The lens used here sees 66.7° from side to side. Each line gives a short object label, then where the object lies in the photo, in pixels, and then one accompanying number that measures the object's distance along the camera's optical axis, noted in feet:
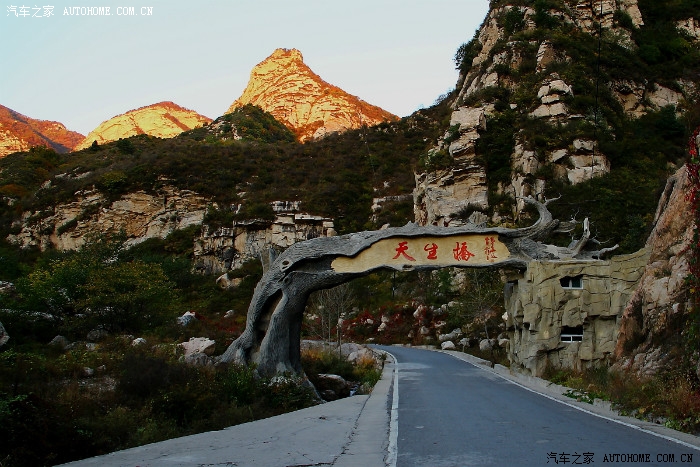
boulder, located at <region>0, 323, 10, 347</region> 42.42
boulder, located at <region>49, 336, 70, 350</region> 48.64
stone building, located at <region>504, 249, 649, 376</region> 44.96
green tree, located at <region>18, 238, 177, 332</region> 59.36
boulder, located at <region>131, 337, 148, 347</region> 45.52
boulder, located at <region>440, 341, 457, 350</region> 97.60
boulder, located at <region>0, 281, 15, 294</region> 68.90
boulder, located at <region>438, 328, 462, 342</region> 102.71
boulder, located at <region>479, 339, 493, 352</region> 86.89
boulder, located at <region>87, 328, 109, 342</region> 55.00
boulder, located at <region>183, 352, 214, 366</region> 41.22
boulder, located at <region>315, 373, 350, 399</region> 49.55
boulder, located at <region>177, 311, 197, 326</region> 66.80
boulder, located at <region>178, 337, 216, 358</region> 49.06
